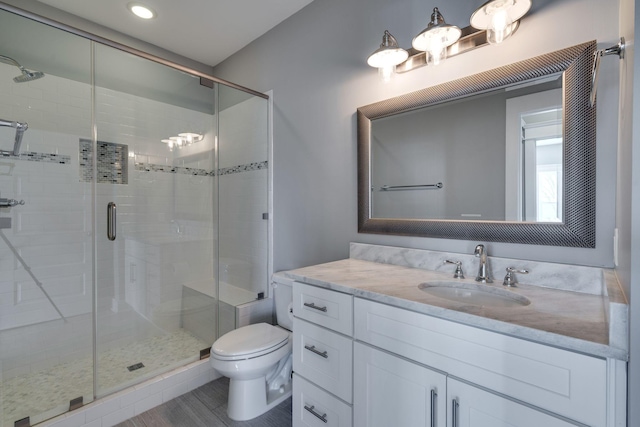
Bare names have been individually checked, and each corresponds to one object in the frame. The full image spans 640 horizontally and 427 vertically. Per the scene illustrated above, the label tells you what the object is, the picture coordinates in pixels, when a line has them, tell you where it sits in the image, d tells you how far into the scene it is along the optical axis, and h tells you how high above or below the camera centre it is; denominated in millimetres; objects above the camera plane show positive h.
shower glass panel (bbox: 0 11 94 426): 1845 -76
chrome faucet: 1281 -256
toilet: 1608 -873
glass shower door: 2162 -29
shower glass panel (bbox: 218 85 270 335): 2570 +140
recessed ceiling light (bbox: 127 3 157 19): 2178 +1527
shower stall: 1893 -27
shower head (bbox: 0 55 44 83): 1821 +926
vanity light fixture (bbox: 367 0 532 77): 1247 +829
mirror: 1151 +251
